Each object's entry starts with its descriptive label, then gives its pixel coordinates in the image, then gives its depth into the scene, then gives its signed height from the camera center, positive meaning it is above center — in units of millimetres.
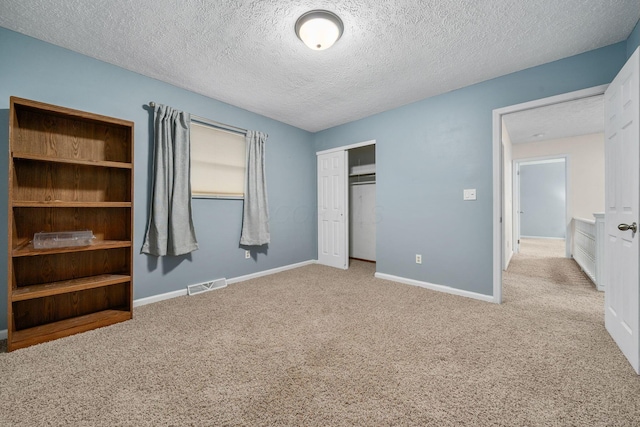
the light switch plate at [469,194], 2885 +222
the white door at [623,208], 1589 +33
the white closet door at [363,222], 4957 -173
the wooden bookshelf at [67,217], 1943 -28
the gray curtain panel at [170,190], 2672 +263
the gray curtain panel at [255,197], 3555 +232
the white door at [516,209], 5672 +93
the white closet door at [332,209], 4234 +74
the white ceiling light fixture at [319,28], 1806 +1381
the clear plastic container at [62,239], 1985 -207
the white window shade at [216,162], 3101 +676
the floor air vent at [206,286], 2996 -897
